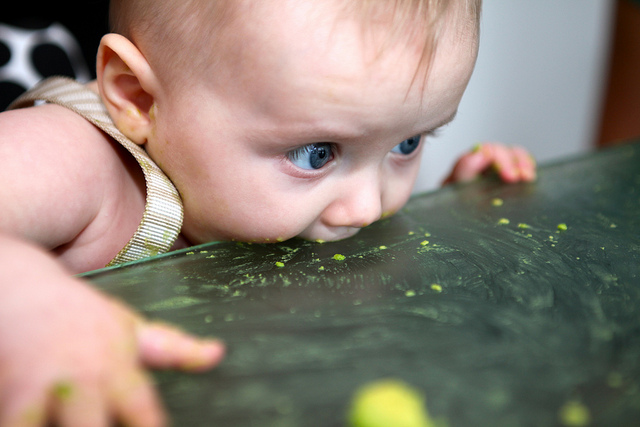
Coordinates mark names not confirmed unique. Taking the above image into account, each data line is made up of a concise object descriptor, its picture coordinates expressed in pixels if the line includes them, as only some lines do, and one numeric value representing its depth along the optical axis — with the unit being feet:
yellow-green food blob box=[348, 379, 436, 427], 0.97
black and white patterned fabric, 2.99
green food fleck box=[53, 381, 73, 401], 0.99
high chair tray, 1.04
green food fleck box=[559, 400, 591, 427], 0.99
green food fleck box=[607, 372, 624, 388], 1.10
